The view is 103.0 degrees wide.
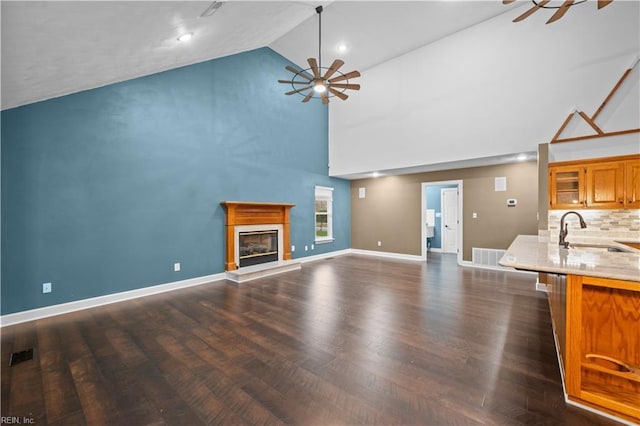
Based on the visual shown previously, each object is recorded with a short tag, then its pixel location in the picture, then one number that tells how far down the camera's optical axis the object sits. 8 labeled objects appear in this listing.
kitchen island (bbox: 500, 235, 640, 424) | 1.60
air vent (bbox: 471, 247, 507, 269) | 5.88
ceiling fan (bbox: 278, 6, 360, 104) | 3.79
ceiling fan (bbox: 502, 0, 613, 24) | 2.27
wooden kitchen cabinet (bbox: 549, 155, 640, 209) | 3.75
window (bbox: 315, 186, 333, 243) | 7.53
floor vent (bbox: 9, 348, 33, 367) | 2.27
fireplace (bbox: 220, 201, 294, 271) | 5.21
